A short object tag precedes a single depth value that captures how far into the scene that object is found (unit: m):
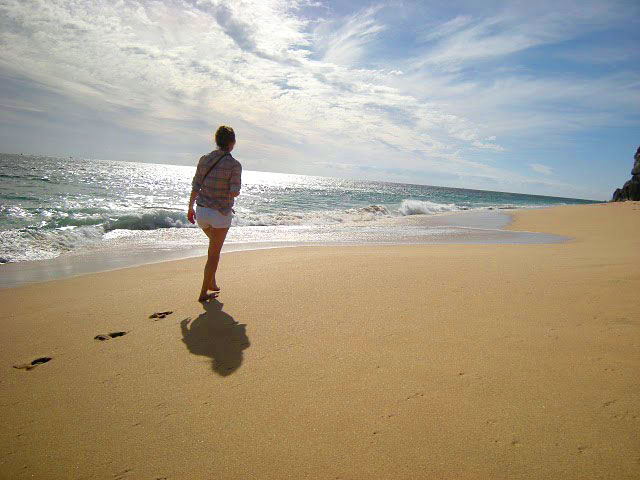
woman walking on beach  4.02
